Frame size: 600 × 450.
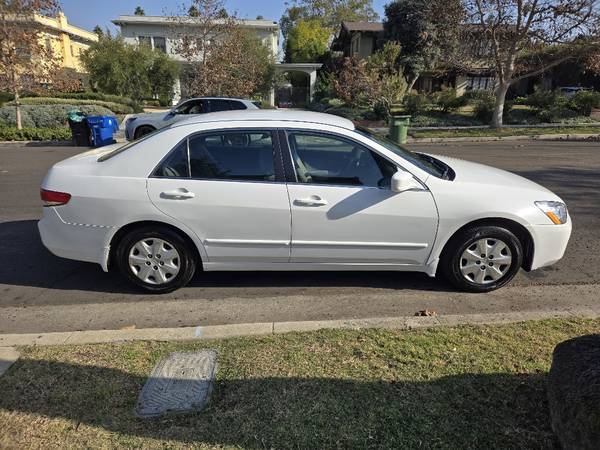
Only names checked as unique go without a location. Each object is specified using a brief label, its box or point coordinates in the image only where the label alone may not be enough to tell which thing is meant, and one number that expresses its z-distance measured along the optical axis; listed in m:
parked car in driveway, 14.58
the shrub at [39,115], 19.14
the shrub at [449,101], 23.25
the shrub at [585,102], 21.62
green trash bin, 16.94
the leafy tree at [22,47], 15.95
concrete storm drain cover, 2.53
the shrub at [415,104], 22.91
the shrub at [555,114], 21.36
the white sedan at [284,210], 3.88
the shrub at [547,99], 22.48
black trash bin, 16.12
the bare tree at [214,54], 19.59
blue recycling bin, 15.99
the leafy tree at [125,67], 29.41
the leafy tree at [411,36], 30.74
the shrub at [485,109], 21.53
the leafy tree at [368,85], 20.09
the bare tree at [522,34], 16.45
